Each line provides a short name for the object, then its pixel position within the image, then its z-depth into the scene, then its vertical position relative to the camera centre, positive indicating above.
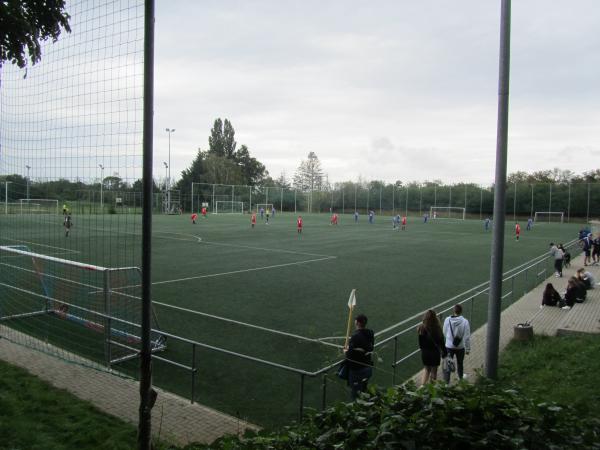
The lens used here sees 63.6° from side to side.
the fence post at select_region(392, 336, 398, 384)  8.36 -2.98
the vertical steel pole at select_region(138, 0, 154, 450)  3.90 -0.28
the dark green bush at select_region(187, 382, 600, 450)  2.83 -1.36
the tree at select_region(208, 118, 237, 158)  119.25 +14.94
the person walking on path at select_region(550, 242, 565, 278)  21.86 -2.38
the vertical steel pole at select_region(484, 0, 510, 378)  7.18 +0.30
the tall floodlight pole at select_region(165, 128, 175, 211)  59.72 -0.58
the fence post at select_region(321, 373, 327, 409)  6.24 -2.44
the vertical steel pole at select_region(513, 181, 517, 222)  78.53 -0.42
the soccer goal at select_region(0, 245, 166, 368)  9.45 -2.83
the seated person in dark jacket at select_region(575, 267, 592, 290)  17.22 -2.61
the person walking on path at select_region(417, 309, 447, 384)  8.33 -2.41
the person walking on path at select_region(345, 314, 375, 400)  7.35 -2.38
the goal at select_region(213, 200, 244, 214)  80.94 -1.22
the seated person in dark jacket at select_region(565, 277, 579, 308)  15.34 -2.80
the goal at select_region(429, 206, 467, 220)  84.96 -1.39
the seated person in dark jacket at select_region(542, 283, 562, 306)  15.42 -2.93
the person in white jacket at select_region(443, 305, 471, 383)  8.89 -2.44
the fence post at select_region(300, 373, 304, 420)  6.23 -2.49
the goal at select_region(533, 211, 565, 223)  75.81 -1.59
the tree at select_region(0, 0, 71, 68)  5.02 +1.87
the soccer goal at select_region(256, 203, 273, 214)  86.44 -0.96
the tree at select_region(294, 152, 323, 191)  132.75 +8.12
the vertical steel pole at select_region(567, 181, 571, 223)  74.95 -0.55
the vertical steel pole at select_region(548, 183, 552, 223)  76.69 +0.97
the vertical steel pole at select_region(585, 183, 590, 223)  73.44 -1.24
